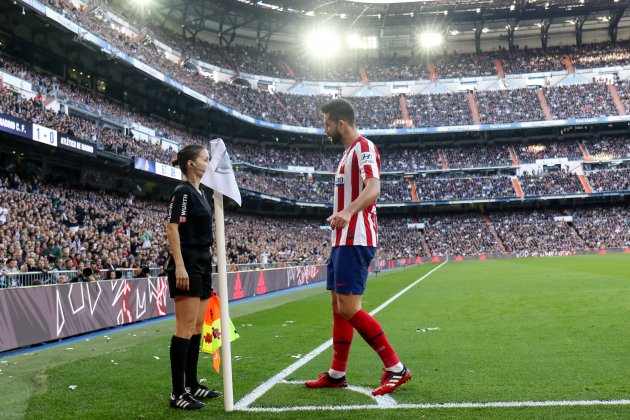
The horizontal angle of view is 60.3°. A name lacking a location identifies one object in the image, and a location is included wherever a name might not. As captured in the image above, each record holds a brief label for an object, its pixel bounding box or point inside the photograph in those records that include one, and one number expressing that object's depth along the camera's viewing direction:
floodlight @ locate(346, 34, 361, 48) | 73.56
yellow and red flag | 5.27
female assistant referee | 4.51
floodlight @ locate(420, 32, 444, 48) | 72.25
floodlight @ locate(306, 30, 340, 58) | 69.62
